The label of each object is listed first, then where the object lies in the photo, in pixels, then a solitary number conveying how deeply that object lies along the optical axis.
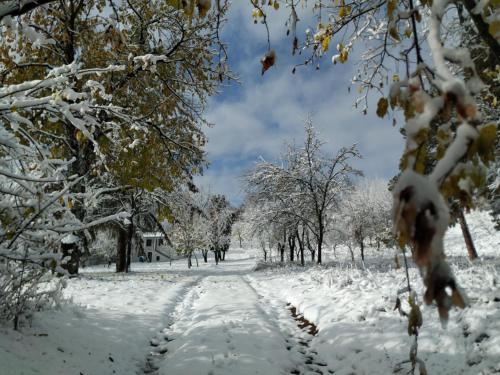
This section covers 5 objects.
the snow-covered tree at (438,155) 0.74
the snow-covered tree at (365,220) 38.62
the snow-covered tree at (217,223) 46.38
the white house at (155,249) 65.12
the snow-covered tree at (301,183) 17.48
